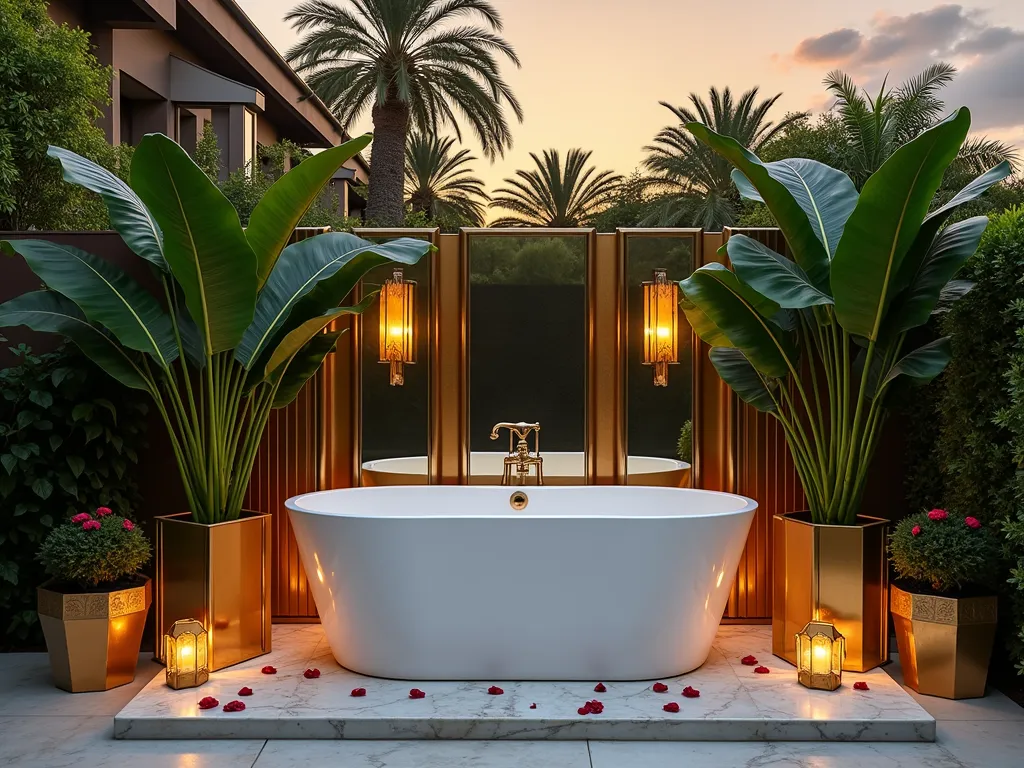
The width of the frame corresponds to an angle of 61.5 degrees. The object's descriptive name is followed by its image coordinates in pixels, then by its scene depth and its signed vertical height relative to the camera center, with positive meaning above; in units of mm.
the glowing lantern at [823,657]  3076 -1013
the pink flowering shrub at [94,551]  3105 -638
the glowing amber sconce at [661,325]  3973 +230
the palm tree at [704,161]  11734 +3015
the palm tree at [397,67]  9750 +3623
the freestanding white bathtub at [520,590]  3080 -780
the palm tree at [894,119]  8758 +2767
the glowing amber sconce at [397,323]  3980 +243
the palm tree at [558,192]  12641 +2742
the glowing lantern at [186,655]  3057 -998
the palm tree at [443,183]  13086 +3003
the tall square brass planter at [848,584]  3268 -800
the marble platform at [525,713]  2779 -1120
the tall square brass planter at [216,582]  3273 -796
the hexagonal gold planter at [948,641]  3035 -955
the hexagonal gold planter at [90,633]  3123 -948
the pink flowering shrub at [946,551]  2994 -624
